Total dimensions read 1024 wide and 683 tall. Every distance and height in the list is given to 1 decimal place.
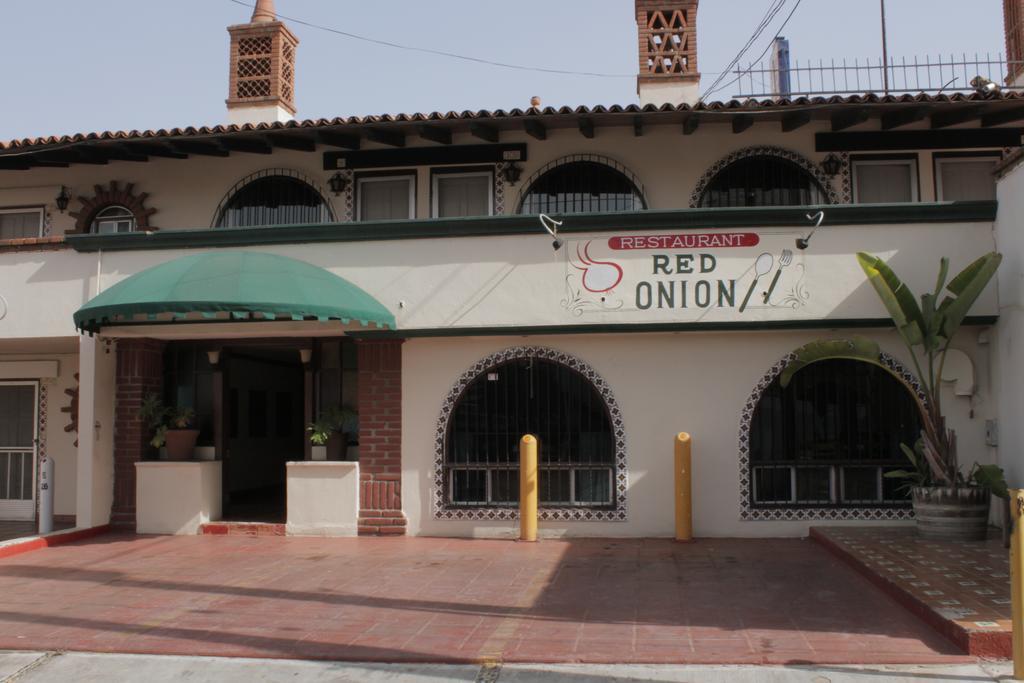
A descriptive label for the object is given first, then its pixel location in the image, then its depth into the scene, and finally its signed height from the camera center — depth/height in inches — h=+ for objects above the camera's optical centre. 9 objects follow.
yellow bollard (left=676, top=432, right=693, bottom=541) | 439.5 -40.3
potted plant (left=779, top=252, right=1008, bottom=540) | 399.2 +12.8
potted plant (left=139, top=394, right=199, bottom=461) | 505.0 -9.1
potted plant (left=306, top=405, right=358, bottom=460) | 489.7 -11.3
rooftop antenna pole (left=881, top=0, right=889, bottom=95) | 496.3 +191.8
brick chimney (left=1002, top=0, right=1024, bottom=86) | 557.7 +232.5
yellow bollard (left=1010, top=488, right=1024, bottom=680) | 236.2 -47.4
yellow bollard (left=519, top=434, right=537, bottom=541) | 449.4 -39.1
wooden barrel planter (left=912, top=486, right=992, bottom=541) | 398.0 -48.6
